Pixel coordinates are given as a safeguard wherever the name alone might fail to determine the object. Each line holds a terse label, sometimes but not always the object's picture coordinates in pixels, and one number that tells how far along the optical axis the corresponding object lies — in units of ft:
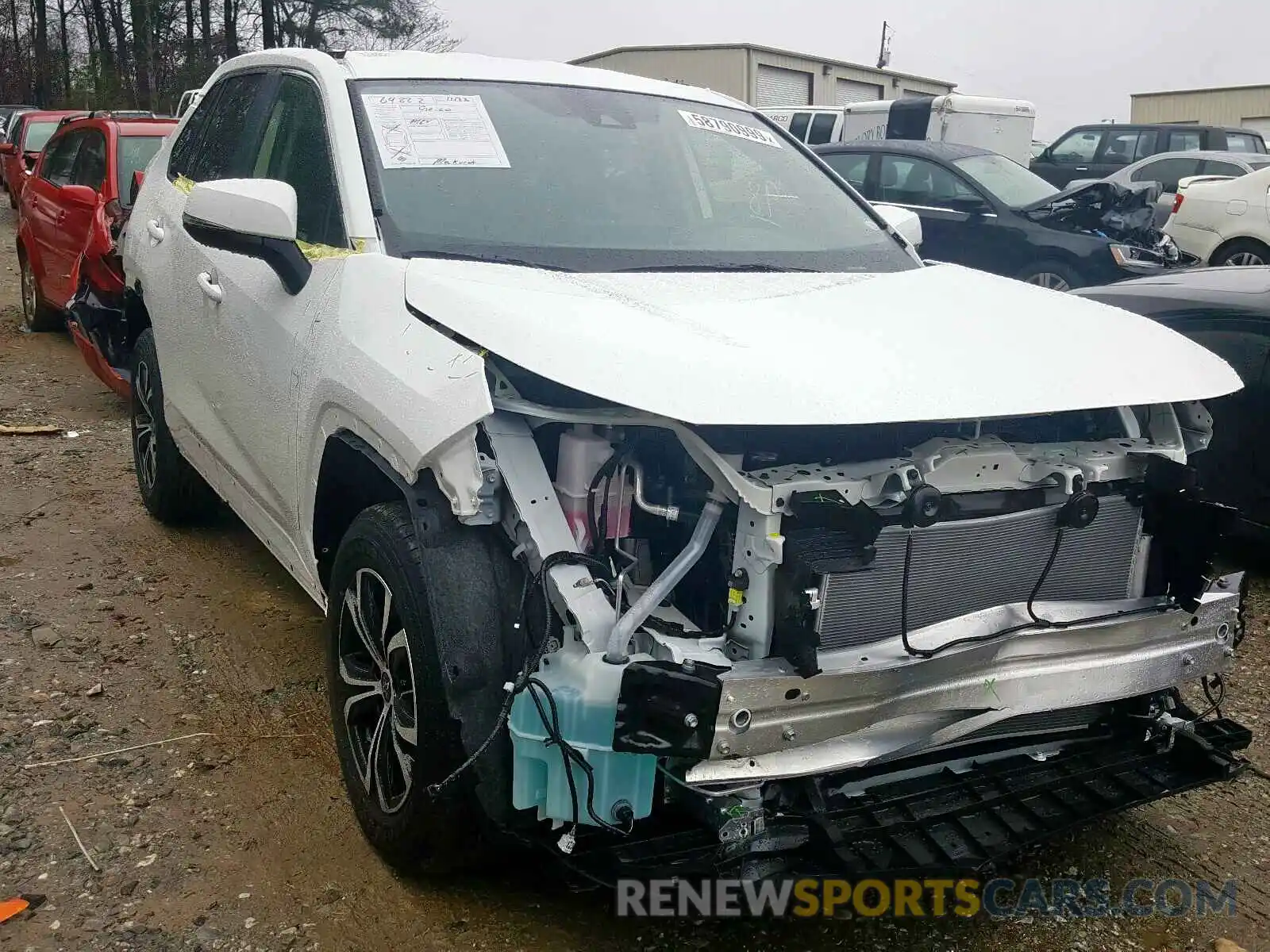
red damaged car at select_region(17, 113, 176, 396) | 20.75
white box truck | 54.44
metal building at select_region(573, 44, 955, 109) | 86.22
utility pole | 174.91
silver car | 44.52
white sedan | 34.60
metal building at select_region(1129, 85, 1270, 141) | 115.96
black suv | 57.67
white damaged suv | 7.33
